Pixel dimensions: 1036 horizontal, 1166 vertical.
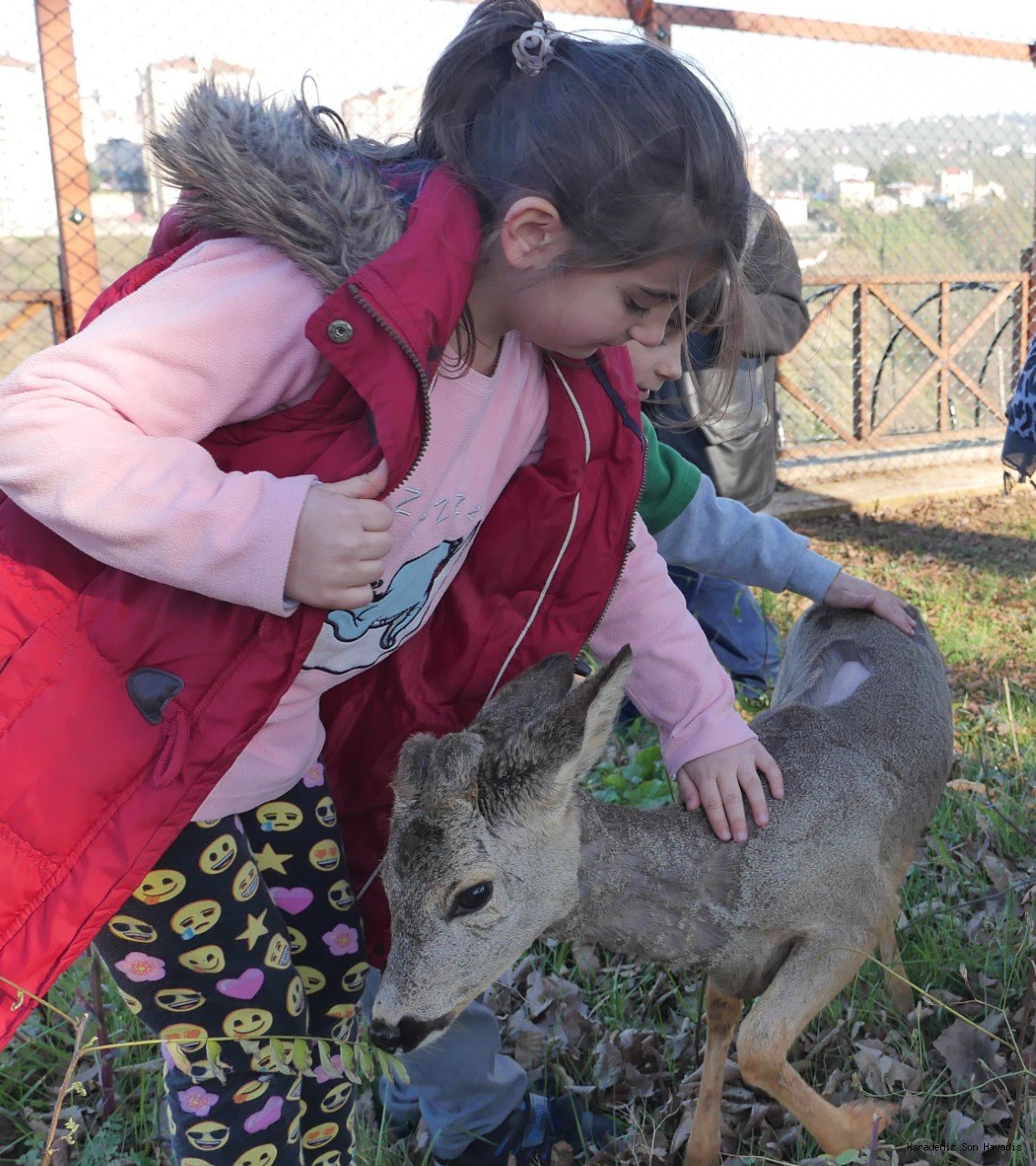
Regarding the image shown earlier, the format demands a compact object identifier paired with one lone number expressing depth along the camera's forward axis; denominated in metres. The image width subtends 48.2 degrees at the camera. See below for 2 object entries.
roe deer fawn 1.81
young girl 1.48
